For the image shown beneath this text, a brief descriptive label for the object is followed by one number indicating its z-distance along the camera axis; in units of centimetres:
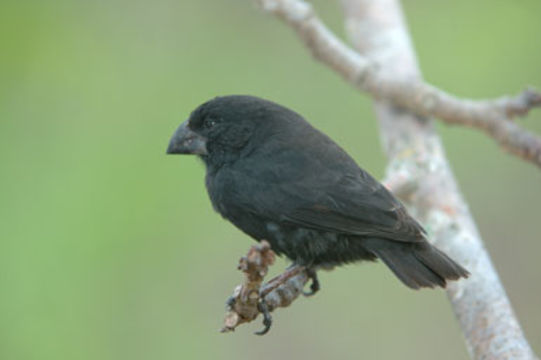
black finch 720
